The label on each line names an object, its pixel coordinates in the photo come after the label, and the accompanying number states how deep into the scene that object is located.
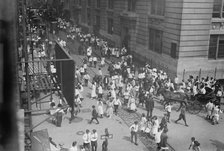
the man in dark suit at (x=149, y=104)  17.12
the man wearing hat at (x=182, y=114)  16.25
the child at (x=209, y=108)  17.75
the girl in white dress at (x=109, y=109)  17.45
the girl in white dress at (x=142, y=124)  14.99
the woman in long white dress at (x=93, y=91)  20.33
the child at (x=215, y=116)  17.14
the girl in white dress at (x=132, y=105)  18.20
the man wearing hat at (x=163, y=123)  14.51
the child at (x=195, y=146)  12.56
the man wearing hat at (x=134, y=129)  14.21
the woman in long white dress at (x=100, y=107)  17.30
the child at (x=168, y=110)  17.06
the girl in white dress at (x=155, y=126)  14.38
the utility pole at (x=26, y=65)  6.74
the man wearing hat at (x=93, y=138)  13.23
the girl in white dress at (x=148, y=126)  15.03
